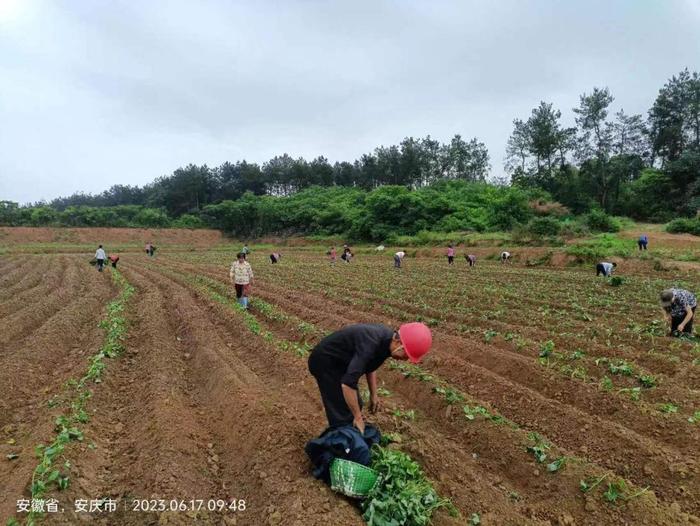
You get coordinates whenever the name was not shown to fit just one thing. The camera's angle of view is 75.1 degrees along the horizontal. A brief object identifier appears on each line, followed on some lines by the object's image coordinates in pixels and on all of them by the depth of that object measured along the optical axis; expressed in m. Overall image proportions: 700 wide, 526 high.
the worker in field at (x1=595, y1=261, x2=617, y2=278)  19.32
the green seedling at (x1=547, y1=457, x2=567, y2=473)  4.89
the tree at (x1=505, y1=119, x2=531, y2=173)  58.53
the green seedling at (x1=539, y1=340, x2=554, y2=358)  8.48
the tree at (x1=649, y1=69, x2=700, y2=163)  46.91
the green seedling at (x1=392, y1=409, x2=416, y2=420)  6.07
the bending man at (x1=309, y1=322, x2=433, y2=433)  4.08
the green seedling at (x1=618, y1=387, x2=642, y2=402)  6.49
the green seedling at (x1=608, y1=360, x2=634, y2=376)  7.28
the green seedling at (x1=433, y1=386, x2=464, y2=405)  6.57
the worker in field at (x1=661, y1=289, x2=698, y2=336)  8.67
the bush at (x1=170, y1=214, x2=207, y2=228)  66.70
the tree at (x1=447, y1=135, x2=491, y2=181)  74.81
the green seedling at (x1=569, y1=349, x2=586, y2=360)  8.11
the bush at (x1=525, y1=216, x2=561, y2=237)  34.81
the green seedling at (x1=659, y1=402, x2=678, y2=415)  6.04
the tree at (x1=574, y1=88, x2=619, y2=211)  47.34
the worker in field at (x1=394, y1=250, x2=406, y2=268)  26.37
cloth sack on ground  4.19
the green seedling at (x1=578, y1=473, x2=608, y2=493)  4.57
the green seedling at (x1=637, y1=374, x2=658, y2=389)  6.86
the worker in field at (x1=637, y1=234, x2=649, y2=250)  26.75
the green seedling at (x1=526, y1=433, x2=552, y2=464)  5.13
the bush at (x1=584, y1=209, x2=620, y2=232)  36.75
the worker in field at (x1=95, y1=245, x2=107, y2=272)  24.17
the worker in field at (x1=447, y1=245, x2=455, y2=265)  27.80
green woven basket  4.05
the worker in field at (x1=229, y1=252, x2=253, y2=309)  12.84
